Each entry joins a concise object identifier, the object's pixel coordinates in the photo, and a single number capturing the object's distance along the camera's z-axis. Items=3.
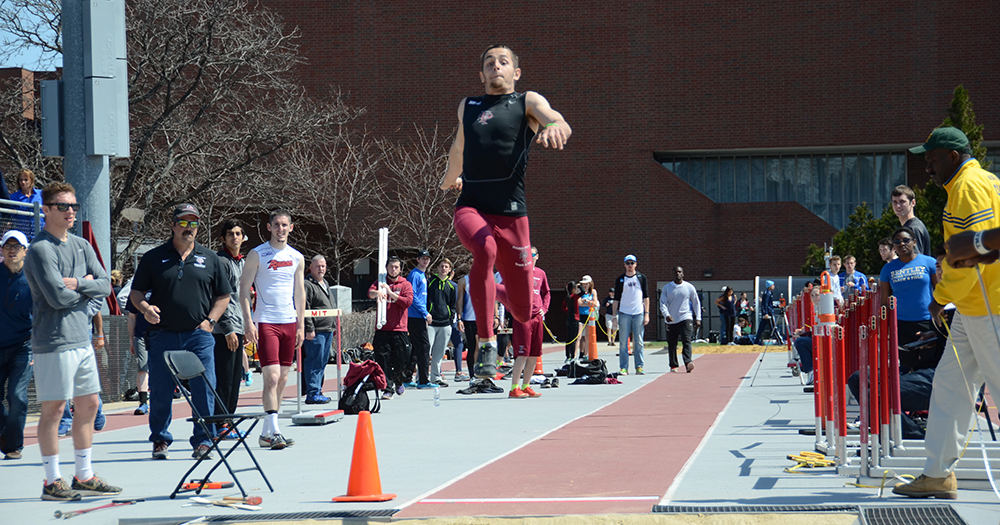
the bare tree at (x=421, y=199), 37.56
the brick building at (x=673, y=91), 40.97
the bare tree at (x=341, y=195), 36.41
